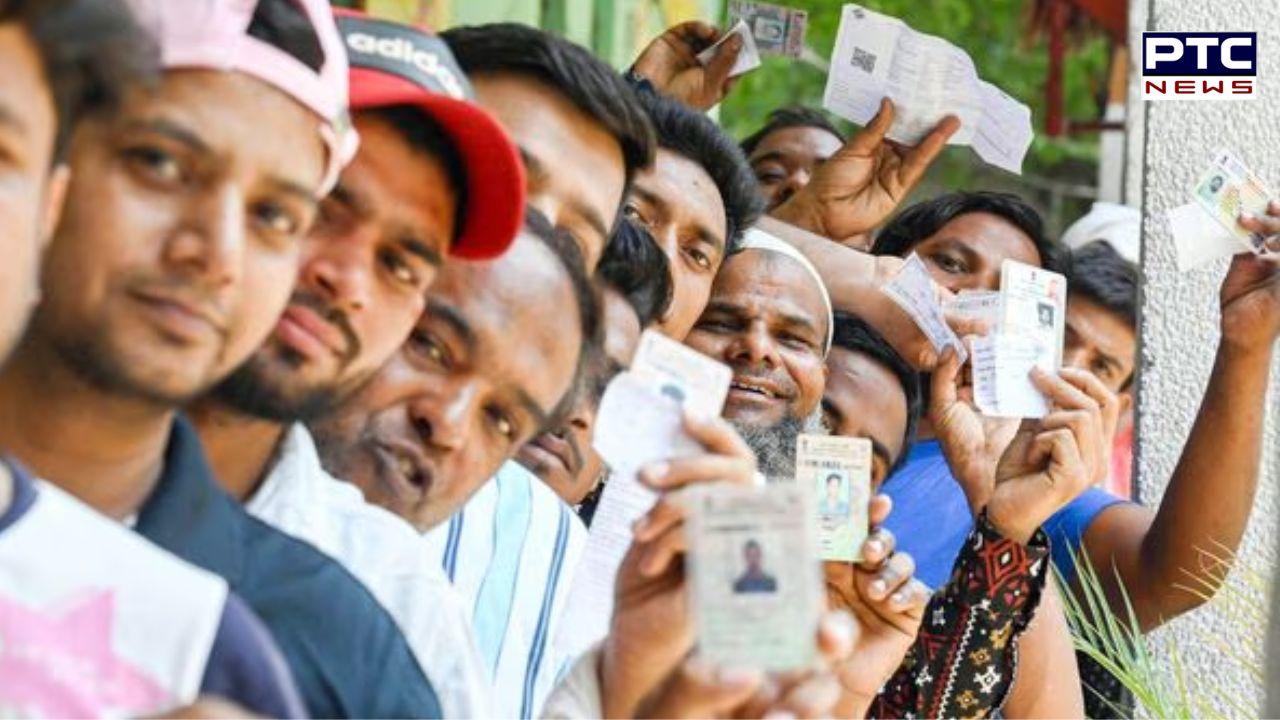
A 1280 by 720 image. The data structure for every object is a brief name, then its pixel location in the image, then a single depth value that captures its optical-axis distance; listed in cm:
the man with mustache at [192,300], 221
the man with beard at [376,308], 252
